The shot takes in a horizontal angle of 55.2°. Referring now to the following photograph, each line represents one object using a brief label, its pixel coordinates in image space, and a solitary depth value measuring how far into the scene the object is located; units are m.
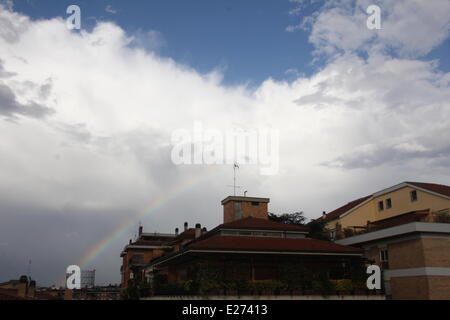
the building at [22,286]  47.50
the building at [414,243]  30.83
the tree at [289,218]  60.75
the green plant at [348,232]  41.15
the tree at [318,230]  50.01
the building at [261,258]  29.53
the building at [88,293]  72.38
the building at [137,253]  73.31
